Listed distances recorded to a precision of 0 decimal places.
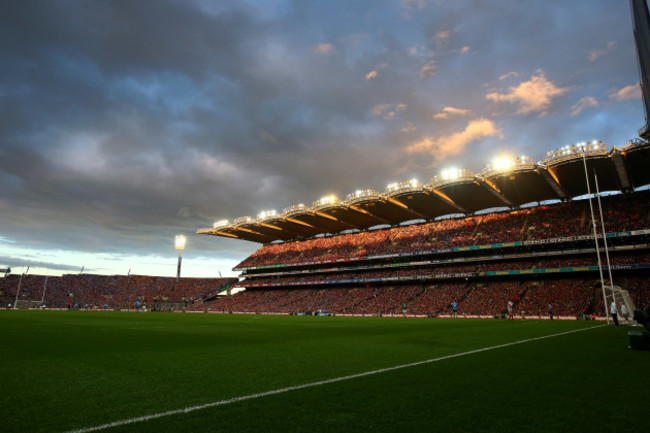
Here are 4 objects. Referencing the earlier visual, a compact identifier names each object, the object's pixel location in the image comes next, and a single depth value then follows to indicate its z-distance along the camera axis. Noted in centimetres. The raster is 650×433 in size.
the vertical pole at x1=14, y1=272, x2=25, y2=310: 5641
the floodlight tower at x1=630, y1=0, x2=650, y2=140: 1305
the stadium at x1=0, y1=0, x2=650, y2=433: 423
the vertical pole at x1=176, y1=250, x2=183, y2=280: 7738
